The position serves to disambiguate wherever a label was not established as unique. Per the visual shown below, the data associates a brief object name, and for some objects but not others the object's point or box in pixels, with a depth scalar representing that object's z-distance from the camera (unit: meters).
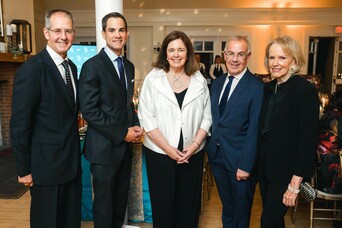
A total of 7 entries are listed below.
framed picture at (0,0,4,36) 5.42
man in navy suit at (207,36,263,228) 1.93
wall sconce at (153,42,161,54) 9.66
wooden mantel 5.12
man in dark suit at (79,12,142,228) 1.85
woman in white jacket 1.97
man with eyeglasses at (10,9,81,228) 1.62
